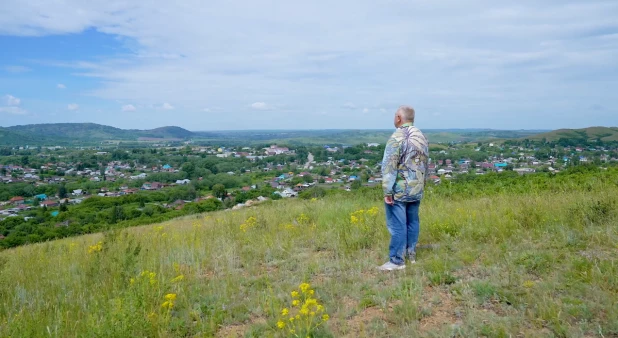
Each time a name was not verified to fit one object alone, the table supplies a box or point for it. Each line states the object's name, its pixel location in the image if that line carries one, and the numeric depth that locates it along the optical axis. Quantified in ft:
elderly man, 14.87
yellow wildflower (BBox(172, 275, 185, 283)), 14.48
